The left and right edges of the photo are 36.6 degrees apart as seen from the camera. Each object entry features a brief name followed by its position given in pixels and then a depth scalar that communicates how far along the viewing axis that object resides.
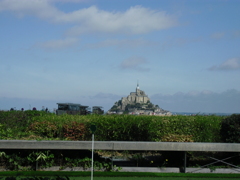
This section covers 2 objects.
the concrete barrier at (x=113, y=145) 10.08
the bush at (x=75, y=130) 12.30
